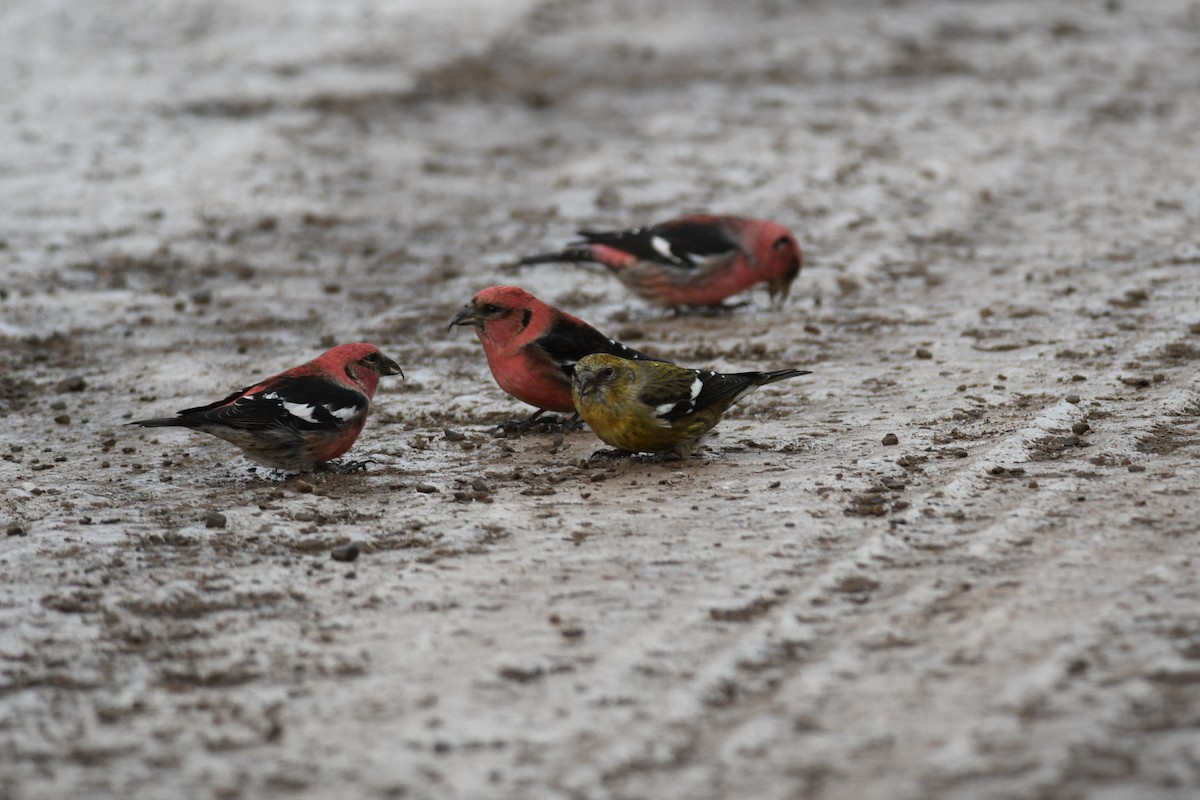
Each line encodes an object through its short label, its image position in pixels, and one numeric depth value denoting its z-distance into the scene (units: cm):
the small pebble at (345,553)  925
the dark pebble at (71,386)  1421
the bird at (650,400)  1113
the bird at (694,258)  1672
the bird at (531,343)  1224
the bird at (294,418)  1090
